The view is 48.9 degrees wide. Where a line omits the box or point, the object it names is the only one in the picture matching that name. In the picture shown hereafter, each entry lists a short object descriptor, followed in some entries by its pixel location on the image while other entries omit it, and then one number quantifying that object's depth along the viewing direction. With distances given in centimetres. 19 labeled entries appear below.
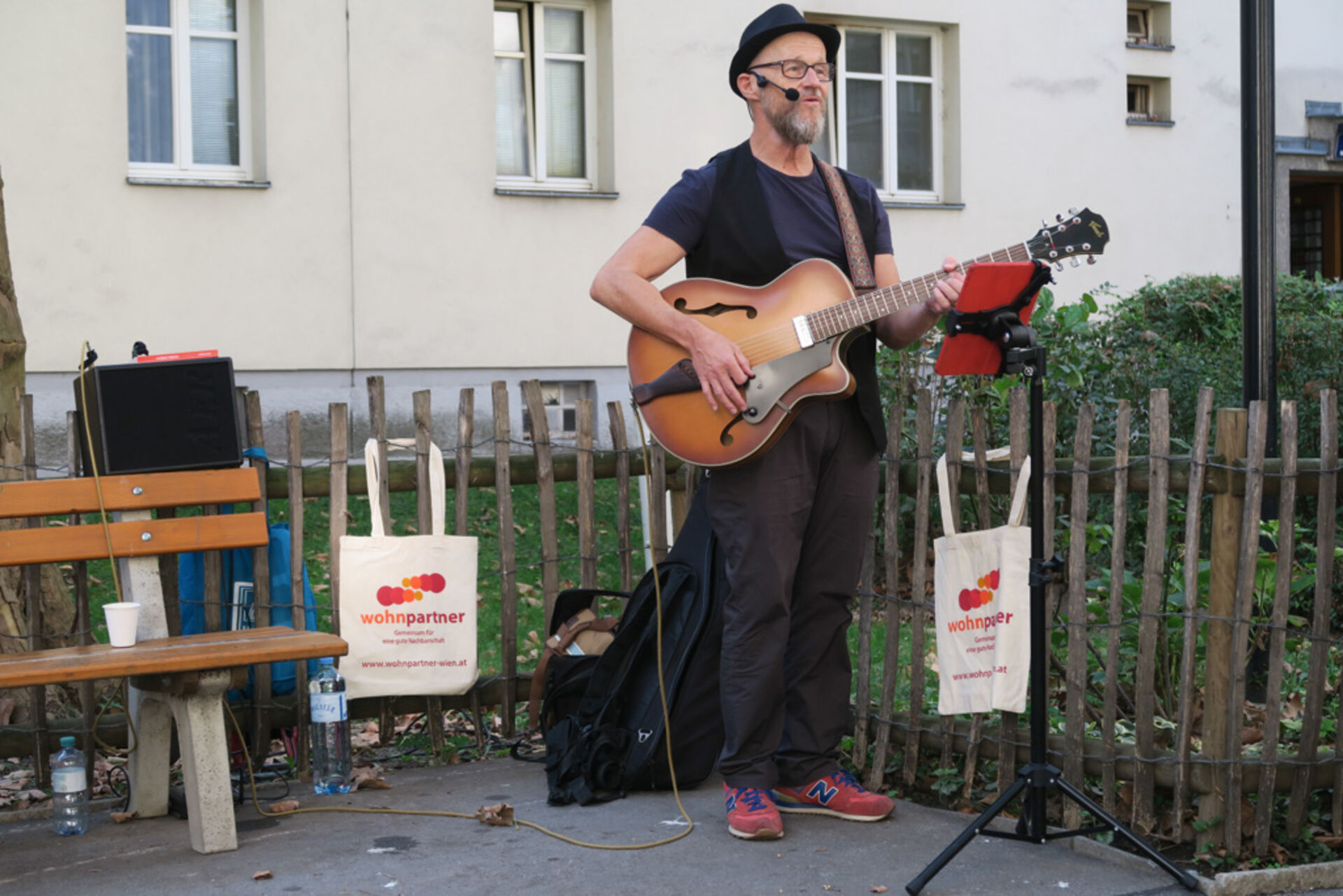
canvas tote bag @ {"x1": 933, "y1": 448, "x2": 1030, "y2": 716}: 430
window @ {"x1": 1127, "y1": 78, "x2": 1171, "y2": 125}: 1373
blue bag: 489
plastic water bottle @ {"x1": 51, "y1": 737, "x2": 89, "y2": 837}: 444
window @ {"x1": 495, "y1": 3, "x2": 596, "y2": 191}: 1161
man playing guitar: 418
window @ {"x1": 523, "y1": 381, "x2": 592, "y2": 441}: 1184
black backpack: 461
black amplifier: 447
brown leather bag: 506
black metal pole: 526
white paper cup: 417
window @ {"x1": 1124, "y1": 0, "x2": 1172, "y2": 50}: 1370
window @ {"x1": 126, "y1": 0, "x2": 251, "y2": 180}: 1059
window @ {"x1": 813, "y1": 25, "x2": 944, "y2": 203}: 1280
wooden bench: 395
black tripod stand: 367
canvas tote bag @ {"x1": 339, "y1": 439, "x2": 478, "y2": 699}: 490
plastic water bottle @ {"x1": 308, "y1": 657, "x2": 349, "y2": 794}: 482
